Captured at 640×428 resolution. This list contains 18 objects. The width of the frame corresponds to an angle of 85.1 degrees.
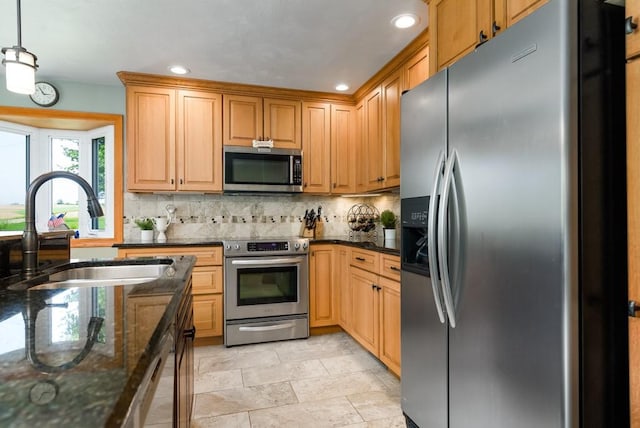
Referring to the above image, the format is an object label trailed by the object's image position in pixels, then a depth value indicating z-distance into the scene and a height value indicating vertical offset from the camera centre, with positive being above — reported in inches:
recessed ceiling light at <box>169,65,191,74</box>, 118.6 +50.3
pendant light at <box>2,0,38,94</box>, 56.4 +24.2
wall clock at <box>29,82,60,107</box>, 127.6 +44.4
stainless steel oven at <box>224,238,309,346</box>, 123.3 -27.4
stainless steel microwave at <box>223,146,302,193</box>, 134.0 +17.6
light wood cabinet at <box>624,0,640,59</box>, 38.5 +20.9
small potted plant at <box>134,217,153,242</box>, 133.0 -5.4
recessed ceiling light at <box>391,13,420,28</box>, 87.8 +50.0
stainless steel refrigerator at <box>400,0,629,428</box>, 39.3 -1.4
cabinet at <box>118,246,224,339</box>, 122.1 -26.4
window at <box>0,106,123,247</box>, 131.0 +20.1
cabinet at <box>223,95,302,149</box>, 135.1 +37.2
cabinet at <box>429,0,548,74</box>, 55.9 +34.6
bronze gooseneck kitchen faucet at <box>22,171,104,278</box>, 53.7 -0.3
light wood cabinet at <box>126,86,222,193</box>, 126.3 +27.8
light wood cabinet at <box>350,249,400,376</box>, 93.0 -26.6
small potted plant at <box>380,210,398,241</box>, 125.3 -3.8
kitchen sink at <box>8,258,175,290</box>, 60.7 -11.0
